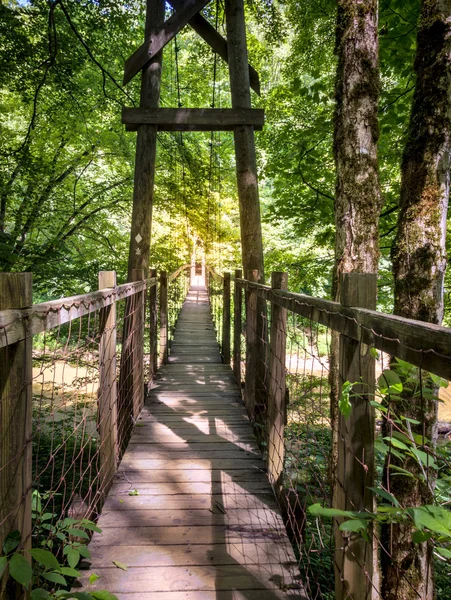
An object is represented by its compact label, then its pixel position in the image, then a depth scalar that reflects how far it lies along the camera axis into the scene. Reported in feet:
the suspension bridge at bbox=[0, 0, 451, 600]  3.69
